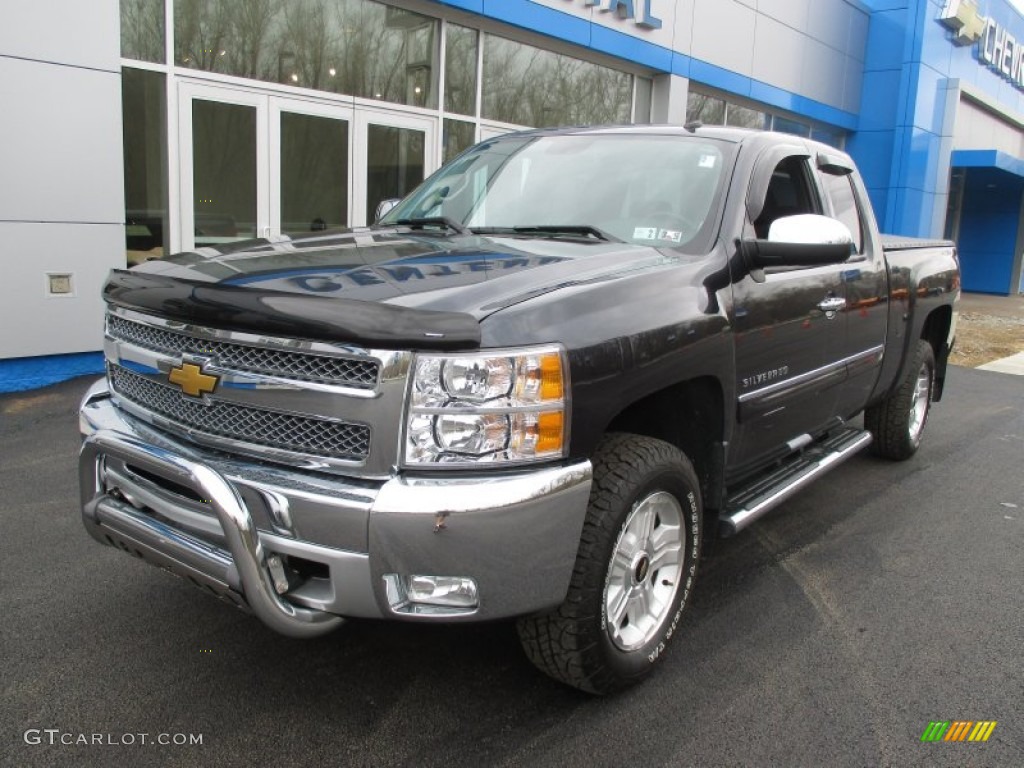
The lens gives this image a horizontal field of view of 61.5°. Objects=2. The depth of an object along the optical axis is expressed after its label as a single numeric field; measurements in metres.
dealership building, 6.96
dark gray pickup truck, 2.25
